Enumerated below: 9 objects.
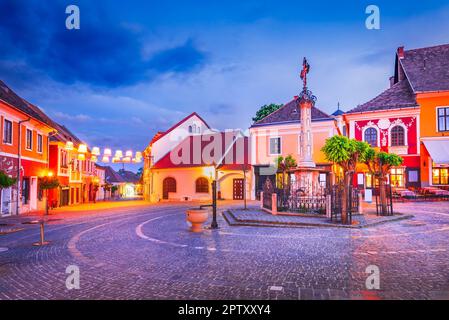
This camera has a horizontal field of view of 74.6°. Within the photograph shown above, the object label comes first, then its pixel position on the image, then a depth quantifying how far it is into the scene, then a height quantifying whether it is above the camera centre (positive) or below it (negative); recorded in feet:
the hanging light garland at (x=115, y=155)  90.53 +5.18
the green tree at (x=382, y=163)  48.06 +1.35
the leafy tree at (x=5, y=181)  48.47 -1.53
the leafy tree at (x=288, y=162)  77.02 +2.52
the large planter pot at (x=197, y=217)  37.39 -5.83
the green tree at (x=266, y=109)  134.23 +28.37
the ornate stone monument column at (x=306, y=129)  57.93 +8.25
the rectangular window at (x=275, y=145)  99.91 +8.59
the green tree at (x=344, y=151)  43.96 +3.01
